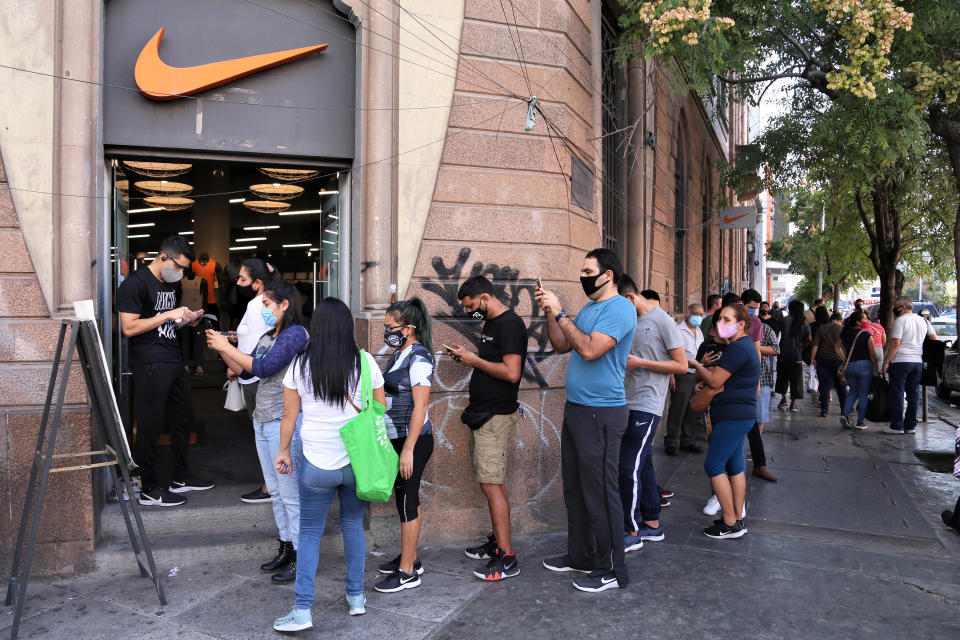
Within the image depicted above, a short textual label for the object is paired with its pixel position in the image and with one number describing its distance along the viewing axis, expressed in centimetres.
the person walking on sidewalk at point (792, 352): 1187
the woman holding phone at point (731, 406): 531
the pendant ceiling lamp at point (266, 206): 929
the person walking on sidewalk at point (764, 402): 723
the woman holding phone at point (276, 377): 415
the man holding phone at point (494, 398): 454
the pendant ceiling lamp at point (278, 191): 741
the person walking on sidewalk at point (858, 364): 1033
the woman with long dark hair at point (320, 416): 361
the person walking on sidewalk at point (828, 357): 1127
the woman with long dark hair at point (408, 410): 415
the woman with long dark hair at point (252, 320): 509
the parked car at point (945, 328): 2216
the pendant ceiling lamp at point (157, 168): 572
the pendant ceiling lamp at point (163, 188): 780
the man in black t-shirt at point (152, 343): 512
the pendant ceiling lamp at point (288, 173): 596
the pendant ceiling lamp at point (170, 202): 915
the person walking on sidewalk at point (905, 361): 1000
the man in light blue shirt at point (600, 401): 430
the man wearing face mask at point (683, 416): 855
